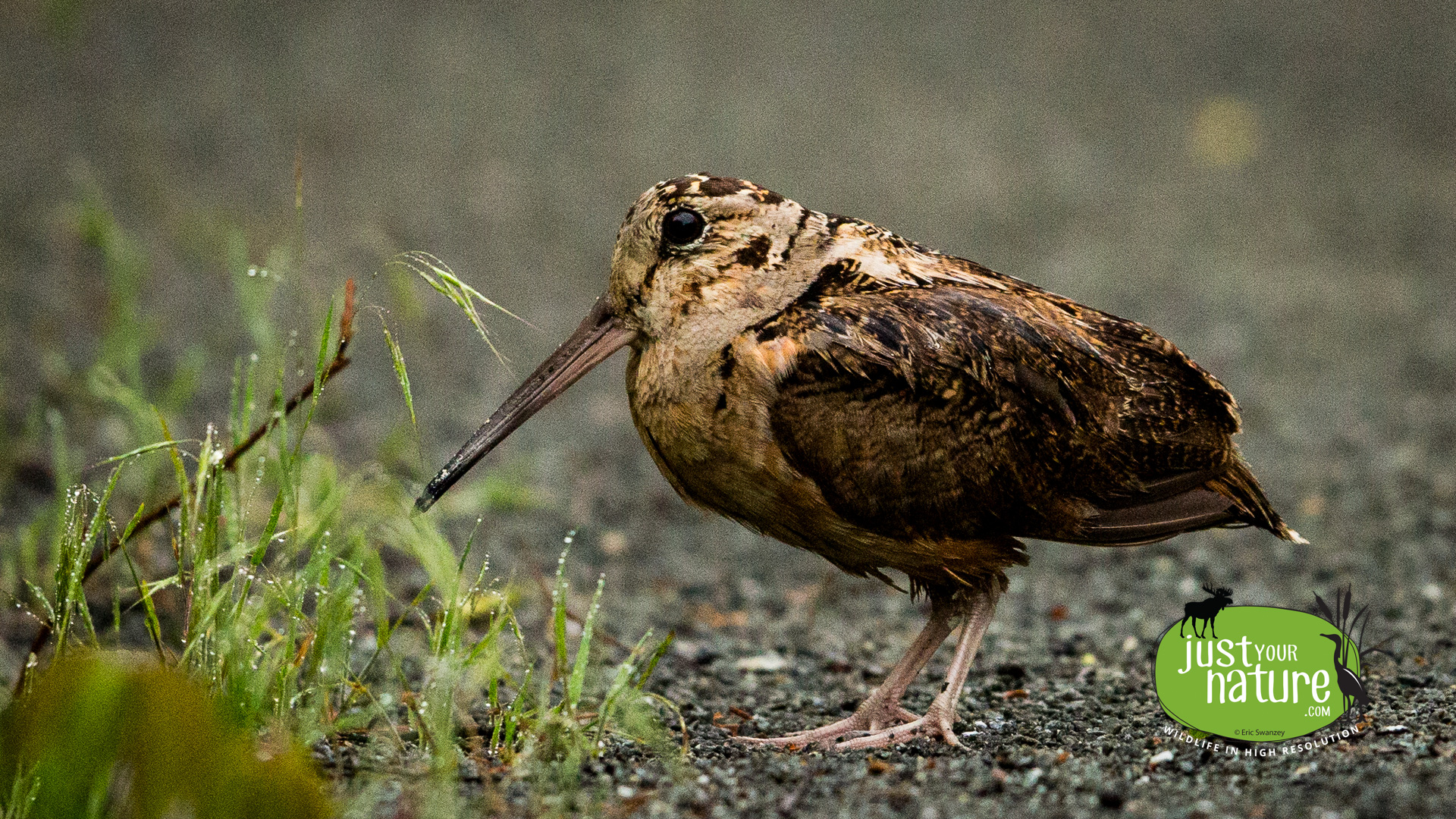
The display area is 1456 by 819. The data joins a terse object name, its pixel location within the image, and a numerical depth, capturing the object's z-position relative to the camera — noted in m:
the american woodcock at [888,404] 6.91
